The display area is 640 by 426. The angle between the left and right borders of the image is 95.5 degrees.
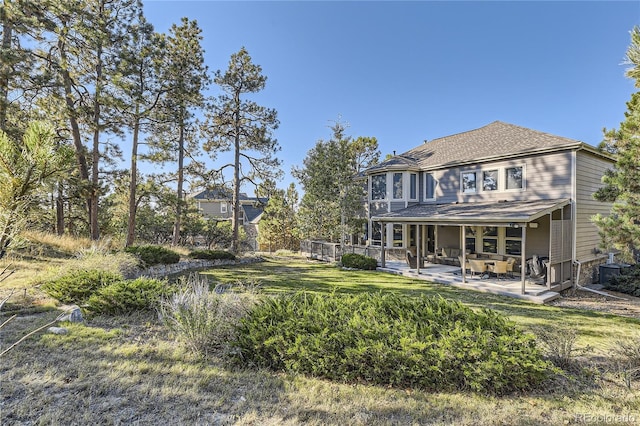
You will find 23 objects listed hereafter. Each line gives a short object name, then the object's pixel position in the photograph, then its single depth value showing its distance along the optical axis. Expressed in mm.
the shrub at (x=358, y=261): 14992
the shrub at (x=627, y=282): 10945
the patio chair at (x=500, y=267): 11477
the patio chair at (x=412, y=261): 13840
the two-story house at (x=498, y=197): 11398
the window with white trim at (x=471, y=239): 14594
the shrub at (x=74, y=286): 6504
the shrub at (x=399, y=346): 3596
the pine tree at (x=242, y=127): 17844
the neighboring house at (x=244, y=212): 33978
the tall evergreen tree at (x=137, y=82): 13375
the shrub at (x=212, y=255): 15695
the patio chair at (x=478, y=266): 11786
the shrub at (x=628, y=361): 3881
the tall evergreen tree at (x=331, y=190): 16891
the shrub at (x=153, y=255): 12793
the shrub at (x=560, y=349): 4211
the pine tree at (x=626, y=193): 7020
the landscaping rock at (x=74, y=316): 5387
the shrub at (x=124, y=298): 5984
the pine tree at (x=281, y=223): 24594
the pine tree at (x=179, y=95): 15500
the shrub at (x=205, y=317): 4516
